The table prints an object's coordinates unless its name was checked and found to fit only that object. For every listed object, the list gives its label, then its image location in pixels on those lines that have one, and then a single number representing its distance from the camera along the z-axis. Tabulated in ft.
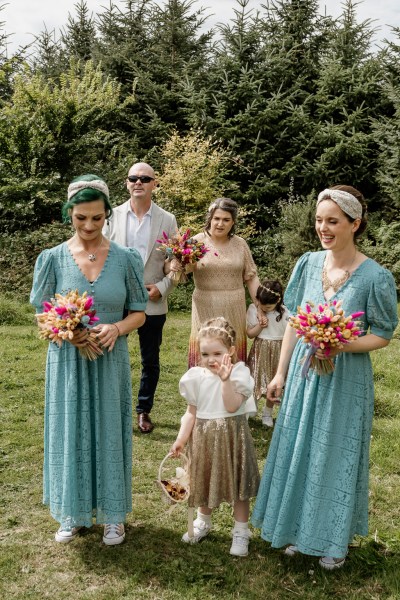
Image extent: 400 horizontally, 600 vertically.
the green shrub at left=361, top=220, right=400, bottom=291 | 46.82
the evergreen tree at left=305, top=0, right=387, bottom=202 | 52.01
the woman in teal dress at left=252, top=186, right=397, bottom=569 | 11.59
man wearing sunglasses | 18.58
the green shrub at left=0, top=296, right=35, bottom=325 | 36.42
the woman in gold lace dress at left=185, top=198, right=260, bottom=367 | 18.71
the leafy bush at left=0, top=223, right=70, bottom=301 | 43.37
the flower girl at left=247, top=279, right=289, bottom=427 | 20.92
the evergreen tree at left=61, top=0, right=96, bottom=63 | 71.36
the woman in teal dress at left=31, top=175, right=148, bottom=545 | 12.56
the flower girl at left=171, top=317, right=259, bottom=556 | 12.47
